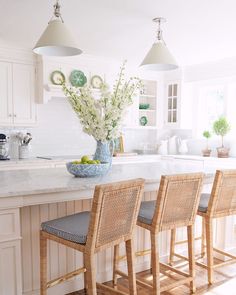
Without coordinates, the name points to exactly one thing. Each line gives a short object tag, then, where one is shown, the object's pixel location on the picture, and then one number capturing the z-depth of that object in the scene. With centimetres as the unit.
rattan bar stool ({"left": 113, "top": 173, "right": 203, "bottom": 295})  219
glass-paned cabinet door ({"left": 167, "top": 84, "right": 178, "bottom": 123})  581
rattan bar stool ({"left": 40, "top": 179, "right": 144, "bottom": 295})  180
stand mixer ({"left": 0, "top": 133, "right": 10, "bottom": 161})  450
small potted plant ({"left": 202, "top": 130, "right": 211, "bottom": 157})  532
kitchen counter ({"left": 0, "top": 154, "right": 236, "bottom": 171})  429
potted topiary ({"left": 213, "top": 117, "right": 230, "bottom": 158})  505
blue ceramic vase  278
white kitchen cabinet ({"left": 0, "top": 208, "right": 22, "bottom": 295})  194
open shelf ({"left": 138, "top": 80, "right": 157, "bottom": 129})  594
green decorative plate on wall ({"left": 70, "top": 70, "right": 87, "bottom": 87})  479
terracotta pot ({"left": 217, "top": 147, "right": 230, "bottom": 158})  505
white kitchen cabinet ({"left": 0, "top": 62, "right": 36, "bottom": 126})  444
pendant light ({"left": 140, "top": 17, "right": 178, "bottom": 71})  285
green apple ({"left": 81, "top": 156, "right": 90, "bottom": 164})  258
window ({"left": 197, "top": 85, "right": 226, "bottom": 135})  549
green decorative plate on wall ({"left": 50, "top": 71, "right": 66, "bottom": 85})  464
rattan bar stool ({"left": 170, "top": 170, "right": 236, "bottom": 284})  253
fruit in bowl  250
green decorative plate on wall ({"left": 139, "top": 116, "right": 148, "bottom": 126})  588
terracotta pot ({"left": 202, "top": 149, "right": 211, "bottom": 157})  531
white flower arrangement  260
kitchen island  196
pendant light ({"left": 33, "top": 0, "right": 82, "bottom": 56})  230
